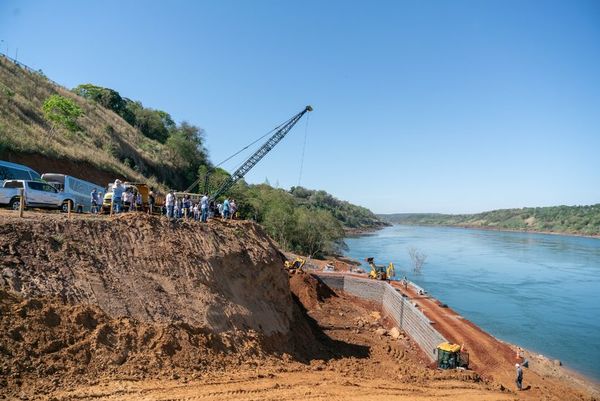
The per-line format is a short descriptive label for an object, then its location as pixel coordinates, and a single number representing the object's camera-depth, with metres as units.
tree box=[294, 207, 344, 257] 58.69
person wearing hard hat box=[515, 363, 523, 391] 17.65
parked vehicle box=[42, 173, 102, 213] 20.30
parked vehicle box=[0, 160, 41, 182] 19.17
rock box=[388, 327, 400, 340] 25.54
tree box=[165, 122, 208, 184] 64.88
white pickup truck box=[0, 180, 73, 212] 17.09
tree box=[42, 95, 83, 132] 40.38
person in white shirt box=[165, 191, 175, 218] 18.91
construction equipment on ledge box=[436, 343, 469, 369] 18.81
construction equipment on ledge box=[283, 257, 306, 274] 32.88
